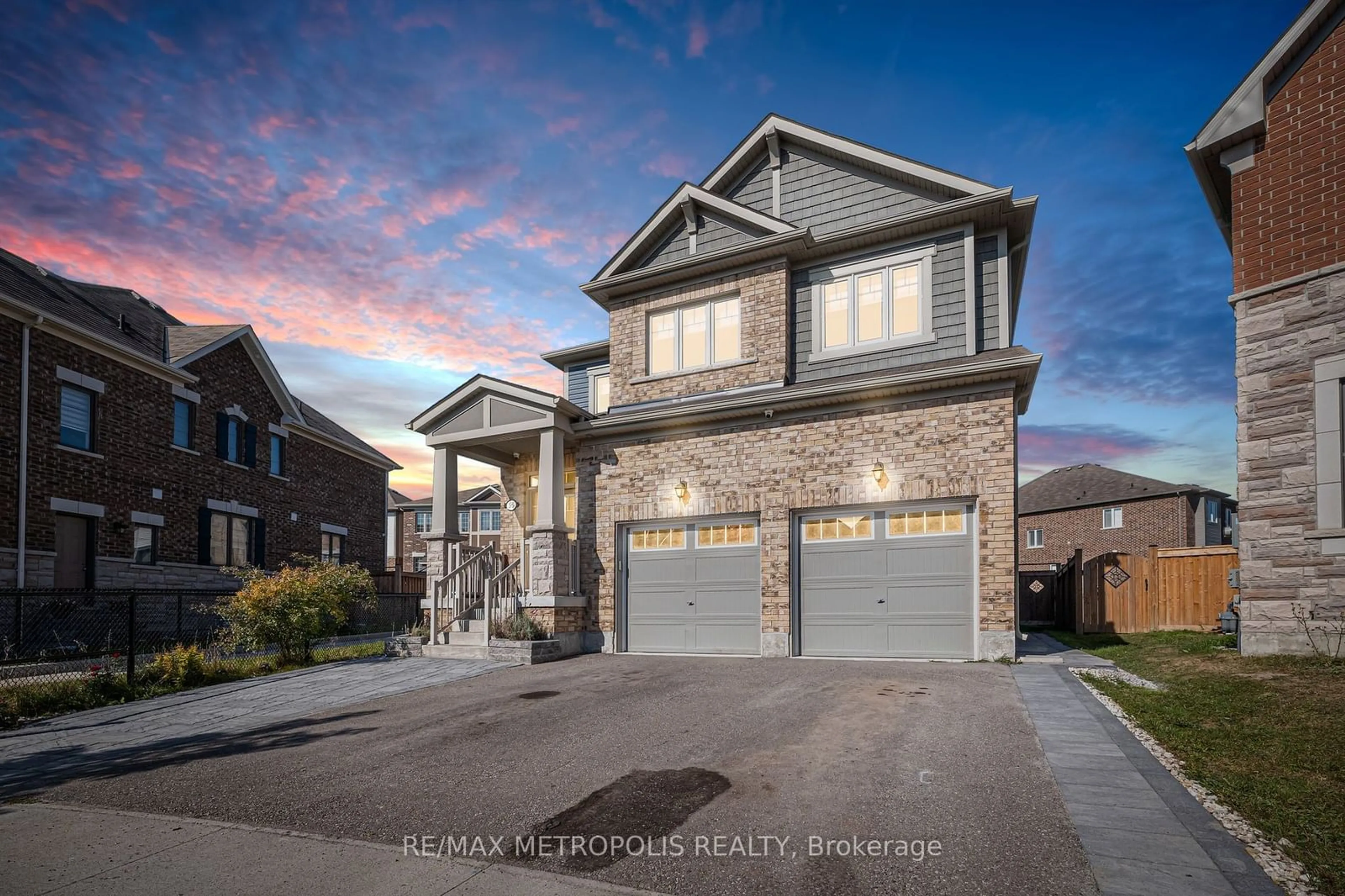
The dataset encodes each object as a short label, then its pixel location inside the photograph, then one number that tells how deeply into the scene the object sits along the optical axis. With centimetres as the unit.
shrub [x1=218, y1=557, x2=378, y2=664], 1303
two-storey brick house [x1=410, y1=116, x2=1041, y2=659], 1196
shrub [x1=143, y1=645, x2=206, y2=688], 1123
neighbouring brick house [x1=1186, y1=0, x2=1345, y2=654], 965
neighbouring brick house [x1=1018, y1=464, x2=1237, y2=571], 3469
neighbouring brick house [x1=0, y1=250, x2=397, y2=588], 1582
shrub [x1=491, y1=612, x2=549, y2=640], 1356
